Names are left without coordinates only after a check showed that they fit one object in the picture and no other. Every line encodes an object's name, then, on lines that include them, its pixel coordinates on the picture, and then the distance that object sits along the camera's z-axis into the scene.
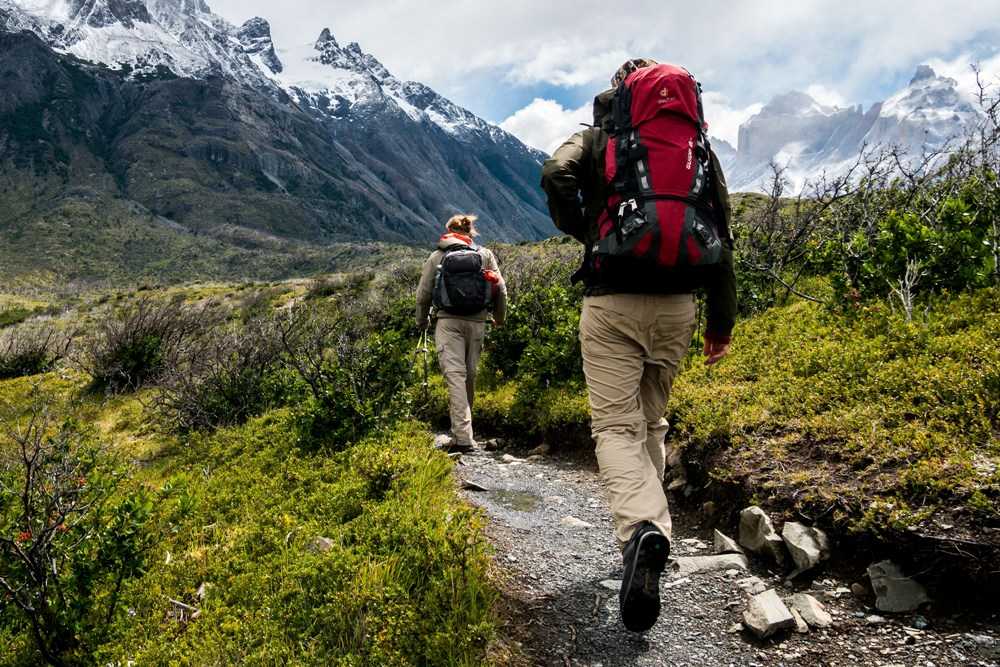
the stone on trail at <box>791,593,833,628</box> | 2.66
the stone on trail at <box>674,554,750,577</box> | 3.23
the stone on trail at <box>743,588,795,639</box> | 2.59
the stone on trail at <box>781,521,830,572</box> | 3.03
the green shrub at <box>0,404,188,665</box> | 2.69
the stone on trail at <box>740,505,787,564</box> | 3.22
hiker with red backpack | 2.70
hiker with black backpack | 6.10
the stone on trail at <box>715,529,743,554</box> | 3.44
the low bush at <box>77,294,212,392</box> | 10.34
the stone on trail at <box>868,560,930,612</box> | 2.65
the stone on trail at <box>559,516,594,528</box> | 4.14
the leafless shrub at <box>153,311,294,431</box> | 7.57
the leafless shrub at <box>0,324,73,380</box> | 13.34
